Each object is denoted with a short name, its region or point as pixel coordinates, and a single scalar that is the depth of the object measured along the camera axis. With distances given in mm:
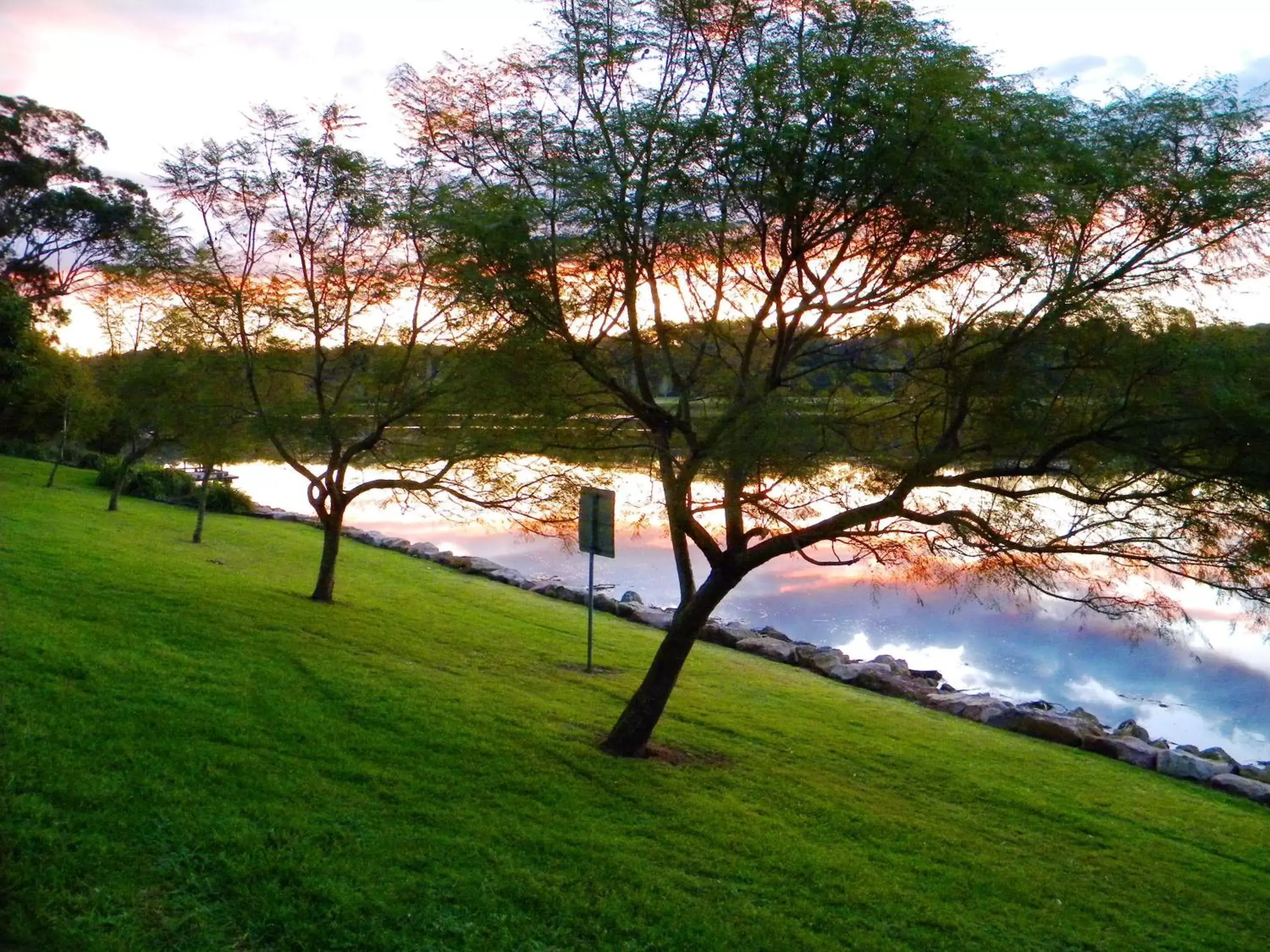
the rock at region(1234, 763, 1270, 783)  13055
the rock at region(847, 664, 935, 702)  16078
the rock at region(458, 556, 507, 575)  25297
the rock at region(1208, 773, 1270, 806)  11742
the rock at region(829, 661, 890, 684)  16859
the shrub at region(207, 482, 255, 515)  30109
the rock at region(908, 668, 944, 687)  18297
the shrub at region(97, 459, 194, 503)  29719
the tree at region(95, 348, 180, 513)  17078
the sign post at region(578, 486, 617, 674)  12109
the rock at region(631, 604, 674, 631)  20109
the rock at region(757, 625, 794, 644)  20953
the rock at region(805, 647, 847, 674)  17703
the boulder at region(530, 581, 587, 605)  22453
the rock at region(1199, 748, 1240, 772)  14375
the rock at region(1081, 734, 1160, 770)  12930
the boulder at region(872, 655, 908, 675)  18445
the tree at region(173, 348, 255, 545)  15289
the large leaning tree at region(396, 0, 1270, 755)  6957
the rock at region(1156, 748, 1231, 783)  12492
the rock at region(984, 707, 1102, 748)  13695
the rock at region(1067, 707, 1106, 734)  14992
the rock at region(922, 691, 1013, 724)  14703
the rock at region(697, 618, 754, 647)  19469
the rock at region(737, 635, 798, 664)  18453
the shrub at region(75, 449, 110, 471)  36031
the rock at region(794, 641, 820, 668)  18203
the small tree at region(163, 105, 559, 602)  13891
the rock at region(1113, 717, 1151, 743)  15133
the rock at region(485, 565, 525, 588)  24297
